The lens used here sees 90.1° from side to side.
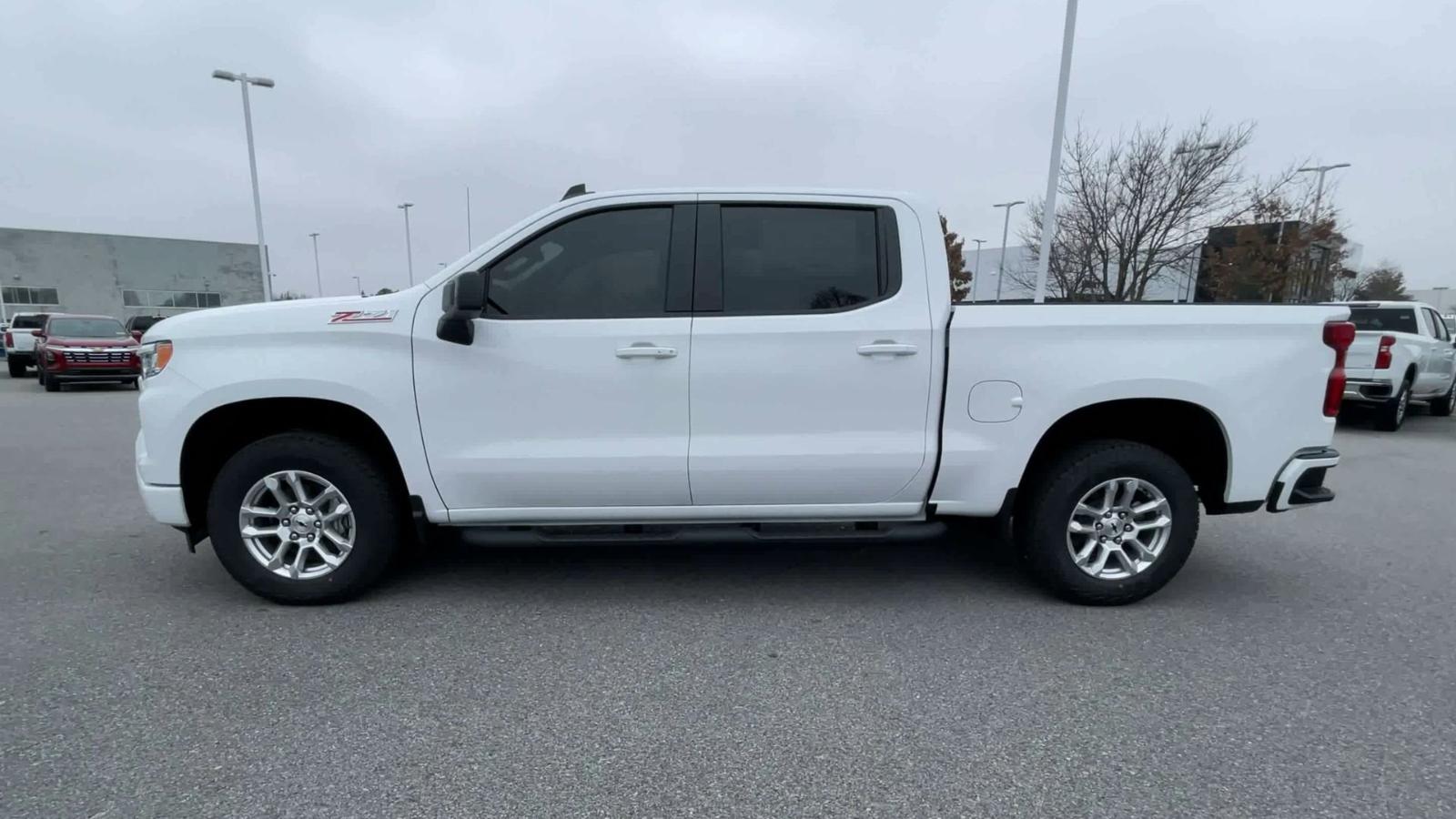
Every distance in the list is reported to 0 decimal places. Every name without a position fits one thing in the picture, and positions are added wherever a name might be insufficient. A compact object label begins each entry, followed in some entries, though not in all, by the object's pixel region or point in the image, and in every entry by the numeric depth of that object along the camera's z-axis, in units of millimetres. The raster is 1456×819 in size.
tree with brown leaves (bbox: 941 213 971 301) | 27438
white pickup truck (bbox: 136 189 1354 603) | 3334
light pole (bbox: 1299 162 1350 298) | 17897
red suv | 14133
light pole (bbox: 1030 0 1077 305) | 11125
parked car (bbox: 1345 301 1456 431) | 9484
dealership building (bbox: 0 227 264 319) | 41812
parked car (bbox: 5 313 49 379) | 17859
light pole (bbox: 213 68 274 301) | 19406
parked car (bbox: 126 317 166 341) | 26061
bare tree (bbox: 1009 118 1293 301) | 16141
